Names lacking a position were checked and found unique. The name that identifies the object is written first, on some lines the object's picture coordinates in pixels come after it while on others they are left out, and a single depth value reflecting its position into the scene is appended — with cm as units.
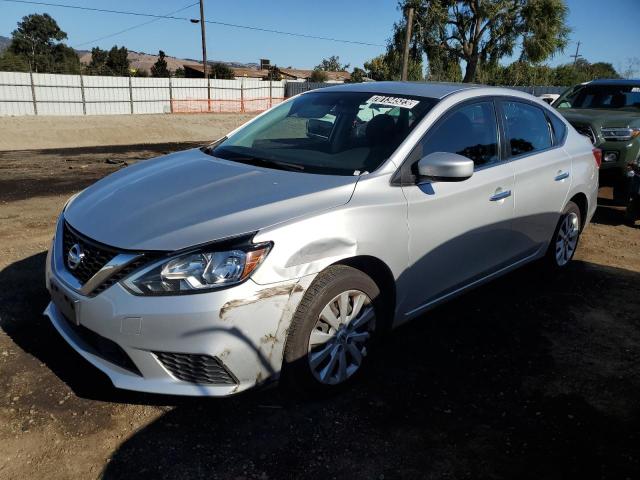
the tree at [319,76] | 6750
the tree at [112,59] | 6538
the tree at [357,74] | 6009
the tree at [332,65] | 10806
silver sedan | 235
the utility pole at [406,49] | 2274
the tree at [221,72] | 5431
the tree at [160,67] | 5972
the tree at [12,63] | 3912
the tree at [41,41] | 6717
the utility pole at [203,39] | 3638
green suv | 739
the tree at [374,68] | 5854
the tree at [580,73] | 5159
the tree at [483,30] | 3291
